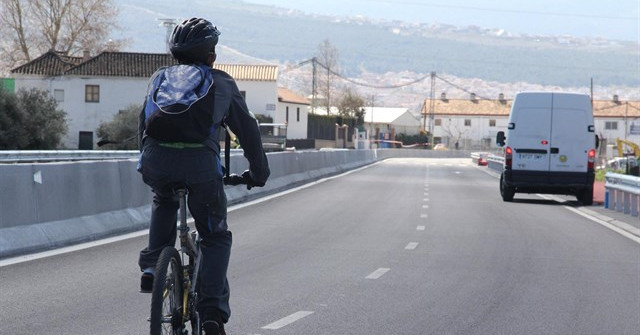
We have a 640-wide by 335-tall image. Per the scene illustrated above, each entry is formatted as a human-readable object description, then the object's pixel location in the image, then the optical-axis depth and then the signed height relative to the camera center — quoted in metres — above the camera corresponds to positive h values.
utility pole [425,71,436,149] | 188.65 -1.20
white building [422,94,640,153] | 188.50 -1.32
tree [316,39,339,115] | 181.62 +7.08
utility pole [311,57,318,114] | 144.88 +0.76
